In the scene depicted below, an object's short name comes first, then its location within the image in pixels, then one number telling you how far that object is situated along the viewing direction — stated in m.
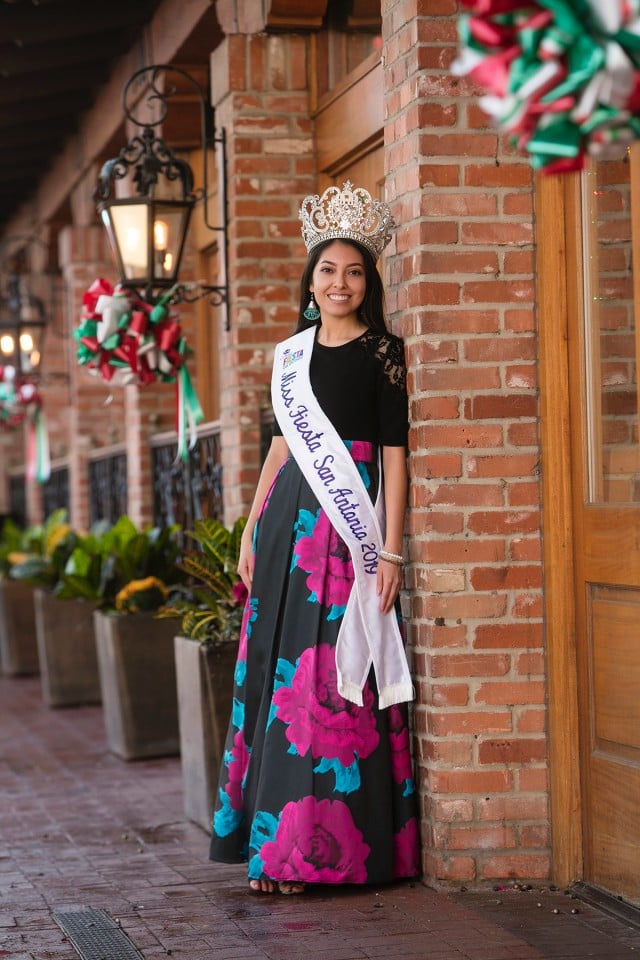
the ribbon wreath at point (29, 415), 11.12
